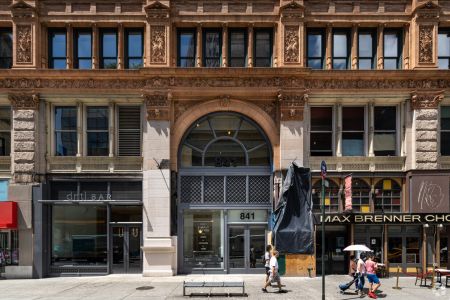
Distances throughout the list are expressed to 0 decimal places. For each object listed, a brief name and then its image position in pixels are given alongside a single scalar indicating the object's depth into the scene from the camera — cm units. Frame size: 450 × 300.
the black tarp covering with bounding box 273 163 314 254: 1784
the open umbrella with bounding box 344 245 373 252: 1620
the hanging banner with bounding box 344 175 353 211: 1903
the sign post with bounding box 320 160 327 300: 1339
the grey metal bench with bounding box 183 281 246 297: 1505
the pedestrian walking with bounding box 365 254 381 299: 1539
